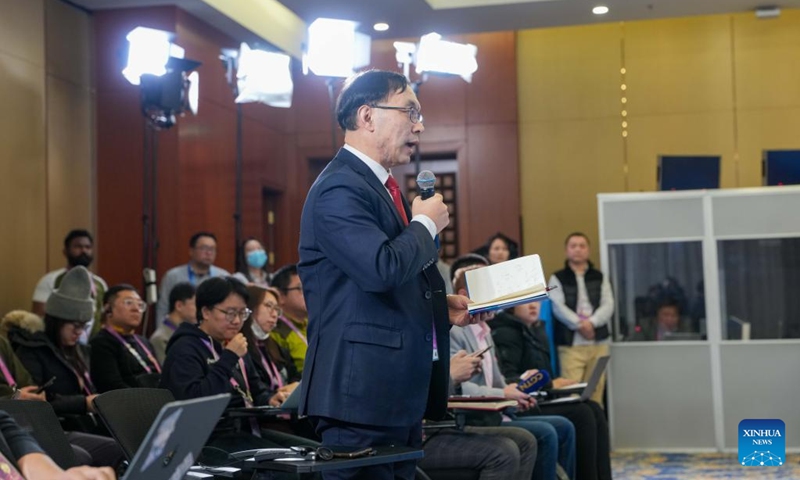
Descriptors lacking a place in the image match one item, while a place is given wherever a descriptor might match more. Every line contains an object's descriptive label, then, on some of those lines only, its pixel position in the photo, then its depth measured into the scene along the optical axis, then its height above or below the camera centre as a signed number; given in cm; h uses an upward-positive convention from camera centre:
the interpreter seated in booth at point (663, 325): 798 -33
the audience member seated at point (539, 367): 550 -44
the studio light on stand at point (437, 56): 812 +172
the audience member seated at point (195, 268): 737 +16
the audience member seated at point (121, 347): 504 -25
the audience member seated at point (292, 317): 536 -14
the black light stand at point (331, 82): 817 +155
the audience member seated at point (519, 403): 471 -52
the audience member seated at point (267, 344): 493 -25
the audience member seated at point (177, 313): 574 -11
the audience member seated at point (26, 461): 196 -31
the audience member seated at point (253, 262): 766 +21
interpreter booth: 778 -27
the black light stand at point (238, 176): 848 +92
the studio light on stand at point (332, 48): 787 +174
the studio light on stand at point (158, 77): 705 +142
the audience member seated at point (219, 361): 414 -26
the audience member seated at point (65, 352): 478 -25
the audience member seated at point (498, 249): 793 +26
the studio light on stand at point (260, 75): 797 +159
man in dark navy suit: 234 +0
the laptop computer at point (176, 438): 173 -24
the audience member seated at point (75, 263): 668 +21
